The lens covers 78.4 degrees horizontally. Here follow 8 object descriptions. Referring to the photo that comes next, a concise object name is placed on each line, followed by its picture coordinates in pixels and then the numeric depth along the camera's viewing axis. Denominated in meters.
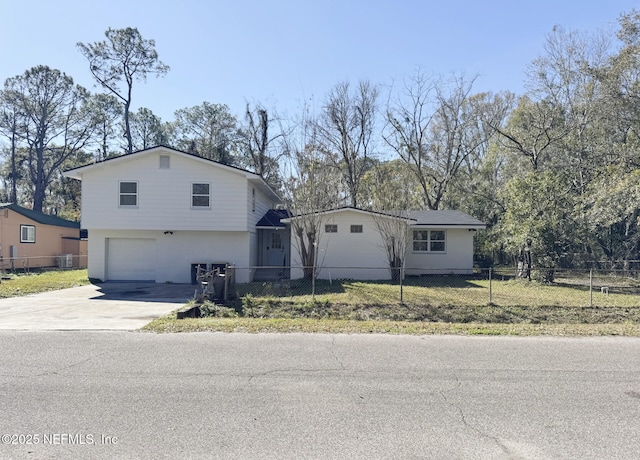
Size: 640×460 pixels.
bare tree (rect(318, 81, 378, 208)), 31.89
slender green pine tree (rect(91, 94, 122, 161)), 39.25
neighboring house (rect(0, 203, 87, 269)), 23.66
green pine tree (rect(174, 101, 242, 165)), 38.31
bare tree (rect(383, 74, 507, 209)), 30.91
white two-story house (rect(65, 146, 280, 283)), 17.38
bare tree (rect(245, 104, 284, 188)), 33.50
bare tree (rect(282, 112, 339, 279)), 16.94
